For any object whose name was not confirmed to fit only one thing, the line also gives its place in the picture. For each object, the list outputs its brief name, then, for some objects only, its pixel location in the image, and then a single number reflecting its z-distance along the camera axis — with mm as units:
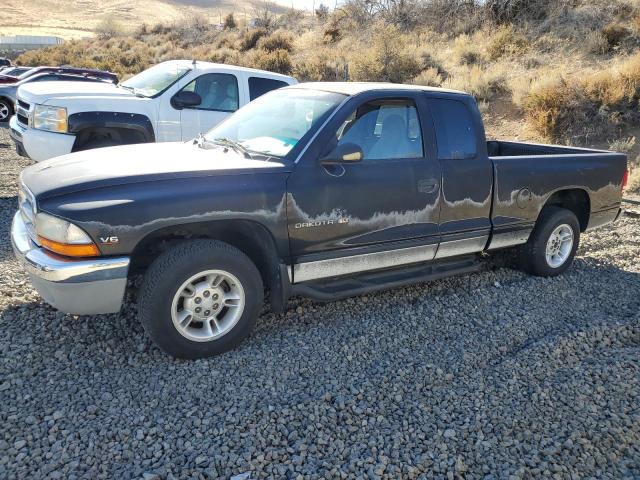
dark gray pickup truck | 3613
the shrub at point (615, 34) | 17531
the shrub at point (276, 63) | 24516
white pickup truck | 7180
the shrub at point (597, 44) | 17469
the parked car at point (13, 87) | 15312
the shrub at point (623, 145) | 11781
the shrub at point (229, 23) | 41344
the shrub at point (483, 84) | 16328
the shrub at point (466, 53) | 20125
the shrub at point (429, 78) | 18662
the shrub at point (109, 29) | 55969
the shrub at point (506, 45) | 19312
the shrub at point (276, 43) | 29609
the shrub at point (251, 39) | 32594
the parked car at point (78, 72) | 16656
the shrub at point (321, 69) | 22016
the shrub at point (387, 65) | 20094
